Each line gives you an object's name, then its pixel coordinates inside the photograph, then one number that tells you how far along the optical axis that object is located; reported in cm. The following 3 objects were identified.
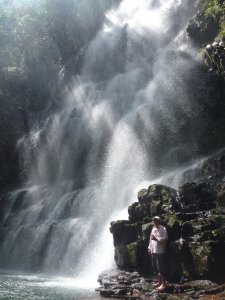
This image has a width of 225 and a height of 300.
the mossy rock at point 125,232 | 1772
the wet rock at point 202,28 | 3089
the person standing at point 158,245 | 1340
